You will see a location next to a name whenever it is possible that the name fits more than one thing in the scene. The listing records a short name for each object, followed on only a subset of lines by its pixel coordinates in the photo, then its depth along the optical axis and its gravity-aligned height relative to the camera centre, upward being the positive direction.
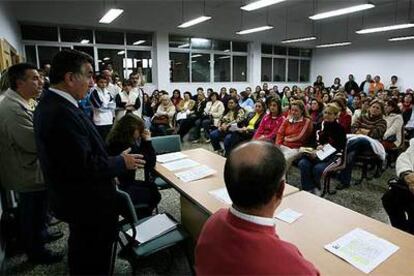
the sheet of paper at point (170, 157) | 2.79 -0.67
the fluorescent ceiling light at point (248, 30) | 8.38 +1.88
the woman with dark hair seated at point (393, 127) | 4.09 -0.55
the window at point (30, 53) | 7.40 +1.02
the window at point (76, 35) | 7.82 +1.57
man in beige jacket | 2.01 -0.47
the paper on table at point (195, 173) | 2.25 -0.68
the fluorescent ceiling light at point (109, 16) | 6.12 +1.77
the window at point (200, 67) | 9.94 +0.83
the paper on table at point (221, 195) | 1.81 -0.69
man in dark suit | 1.30 -0.35
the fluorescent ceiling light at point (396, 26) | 7.92 +1.75
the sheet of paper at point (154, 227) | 1.82 -0.91
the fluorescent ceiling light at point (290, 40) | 10.10 +1.87
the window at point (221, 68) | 10.49 +0.84
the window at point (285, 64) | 11.64 +1.15
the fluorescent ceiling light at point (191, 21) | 7.15 +1.86
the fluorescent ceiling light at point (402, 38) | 9.52 +1.75
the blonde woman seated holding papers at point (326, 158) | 3.30 -0.77
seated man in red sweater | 0.75 -0.38
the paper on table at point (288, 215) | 1.54 -0.69
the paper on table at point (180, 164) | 2.52 -0.67
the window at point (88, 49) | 8.11 +1.21
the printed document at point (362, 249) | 1.16 -0.69
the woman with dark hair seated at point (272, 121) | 4.13 -0.46
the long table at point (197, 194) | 1.79 -0.70
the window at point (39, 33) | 7.37 +1.56
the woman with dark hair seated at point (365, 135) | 3.69 -0.62
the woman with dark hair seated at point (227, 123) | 5.42 -0.64
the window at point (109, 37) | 8.27 +1.60
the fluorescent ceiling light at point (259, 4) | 5.42 +1.70
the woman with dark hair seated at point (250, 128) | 4.98 -0.66
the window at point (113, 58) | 8.37 +1.01
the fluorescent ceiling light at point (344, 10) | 5.90 +1.72
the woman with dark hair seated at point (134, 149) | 2.26 -0.47
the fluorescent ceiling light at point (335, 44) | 11.31 +1.86
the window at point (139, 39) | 8.78 +1.62
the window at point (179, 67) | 9.43 +0.79
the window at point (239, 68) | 10.89 +0.87
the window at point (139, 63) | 8.79 +0.89
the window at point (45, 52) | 7.55 +1.06
